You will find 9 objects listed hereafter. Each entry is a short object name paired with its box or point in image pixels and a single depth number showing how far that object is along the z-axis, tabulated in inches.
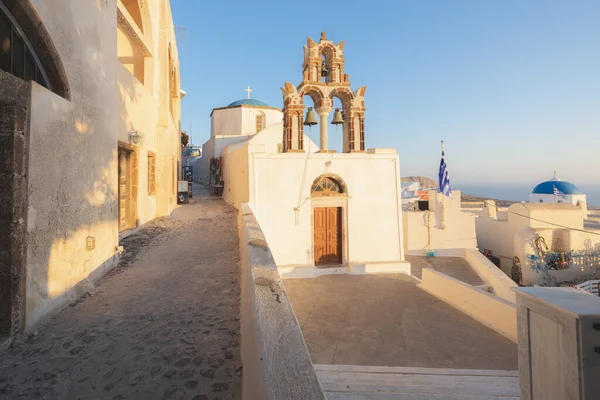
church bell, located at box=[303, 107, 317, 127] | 501.4
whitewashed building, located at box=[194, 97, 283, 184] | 1123.3
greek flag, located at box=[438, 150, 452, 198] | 693.3
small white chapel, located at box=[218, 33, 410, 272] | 470.6
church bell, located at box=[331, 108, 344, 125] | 516.2
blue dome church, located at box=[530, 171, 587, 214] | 1237.1
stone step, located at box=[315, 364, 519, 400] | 157.8
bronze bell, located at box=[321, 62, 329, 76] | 537.9
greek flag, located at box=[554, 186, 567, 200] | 1239.5
